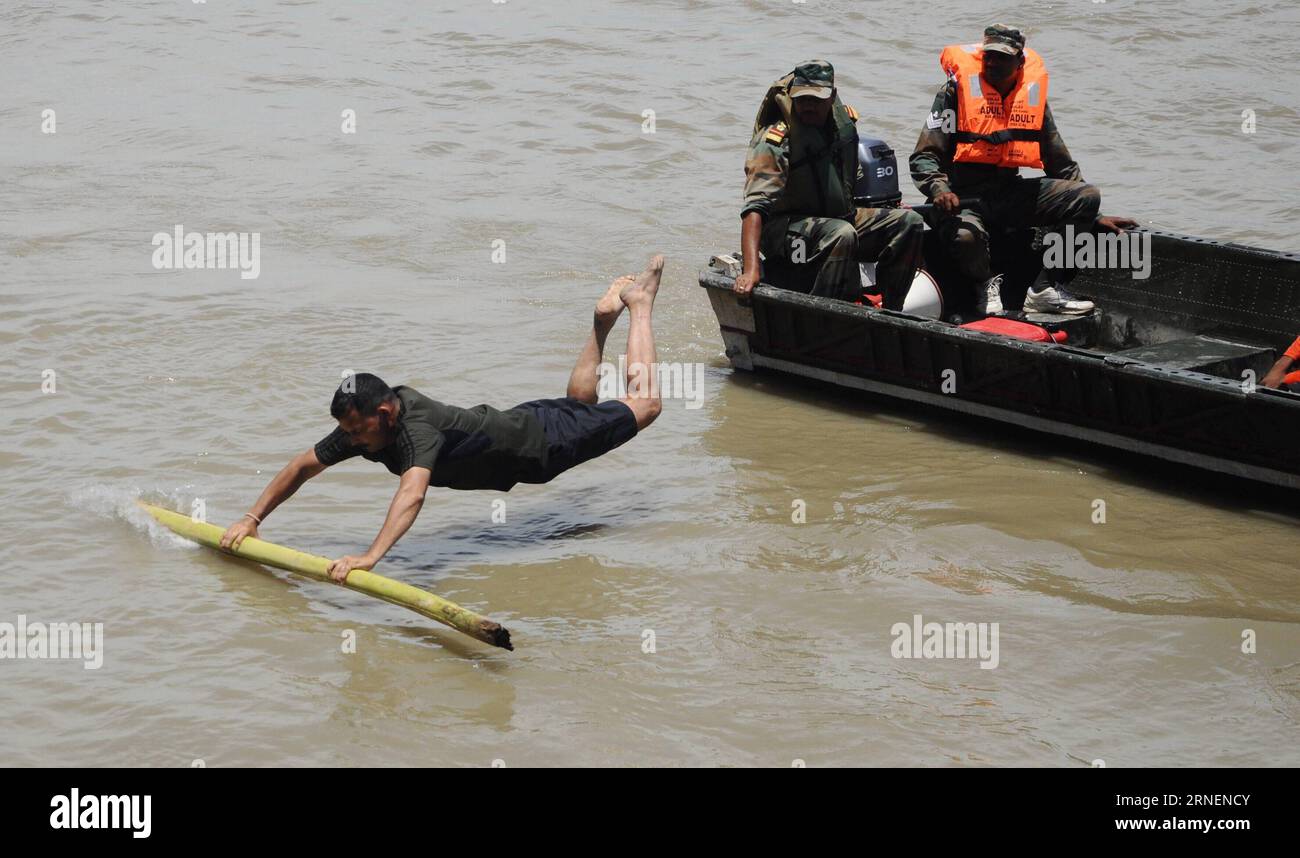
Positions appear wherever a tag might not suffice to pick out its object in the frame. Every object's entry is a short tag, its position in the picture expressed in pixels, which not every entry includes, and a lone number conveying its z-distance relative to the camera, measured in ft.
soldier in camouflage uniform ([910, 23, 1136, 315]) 57.26
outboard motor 59.57
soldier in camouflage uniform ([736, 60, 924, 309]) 56.03
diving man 39.63
